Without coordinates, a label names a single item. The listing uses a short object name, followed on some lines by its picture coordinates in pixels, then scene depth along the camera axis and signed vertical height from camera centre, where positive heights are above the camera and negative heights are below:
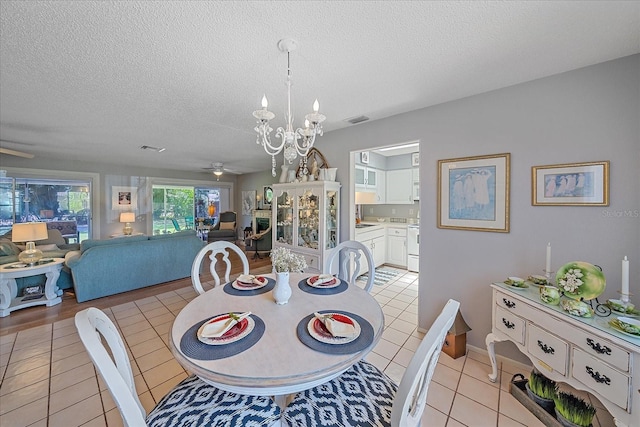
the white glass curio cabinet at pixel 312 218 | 3.20 -0.11
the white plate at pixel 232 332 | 1.05 -0.58
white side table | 2.84 -0.94
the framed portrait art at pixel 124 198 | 6.13 +0.35
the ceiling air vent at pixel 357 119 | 2.78 +1.11
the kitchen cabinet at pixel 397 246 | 4.61 -0.73
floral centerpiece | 1.50 -0.34
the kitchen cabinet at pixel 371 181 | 4.47 +0.59
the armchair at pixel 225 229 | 6.89 -0.56
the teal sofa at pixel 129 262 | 3.22 -0.79
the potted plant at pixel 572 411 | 1.36 -1.21
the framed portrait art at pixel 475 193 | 2.07 +0.16
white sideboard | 1.14 -0.80
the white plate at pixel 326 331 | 1.07 -0.59
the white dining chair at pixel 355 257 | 2.03 -0.42
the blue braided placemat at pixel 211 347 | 0.98 -0.60
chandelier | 1.46 +0.58
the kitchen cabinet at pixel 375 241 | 4.15 -0.58
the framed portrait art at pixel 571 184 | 1.68 +0.20
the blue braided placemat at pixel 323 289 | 1.65 -0.57
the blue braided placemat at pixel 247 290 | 1.63 -0.57
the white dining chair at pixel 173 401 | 0.81 -0.87
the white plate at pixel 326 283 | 1.73 -0.55
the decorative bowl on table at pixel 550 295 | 1.52 -0.56
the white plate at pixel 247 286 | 1.69 -0.56
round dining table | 0.89 -0.60
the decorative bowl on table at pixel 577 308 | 1.36 -0.59
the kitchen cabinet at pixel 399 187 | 4.85 +0.51
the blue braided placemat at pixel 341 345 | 1.02 -0.60
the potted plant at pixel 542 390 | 1.54 -1.22
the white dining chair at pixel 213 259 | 1.92 -0.44
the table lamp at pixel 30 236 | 2.94 -0.31
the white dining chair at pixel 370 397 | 0.84 -0.89
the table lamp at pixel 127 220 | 6.01 -0.23
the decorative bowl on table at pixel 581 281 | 1.40 -0.44
